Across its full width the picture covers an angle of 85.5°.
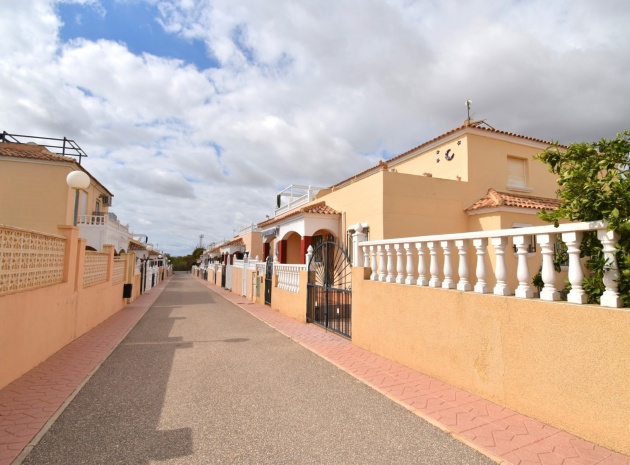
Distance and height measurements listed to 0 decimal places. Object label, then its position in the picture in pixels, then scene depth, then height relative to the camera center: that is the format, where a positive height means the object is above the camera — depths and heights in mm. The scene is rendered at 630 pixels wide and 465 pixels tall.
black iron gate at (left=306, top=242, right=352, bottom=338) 7398 -834
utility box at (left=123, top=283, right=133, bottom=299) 12617 -1118
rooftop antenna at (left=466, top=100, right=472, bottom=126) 13509 +6371
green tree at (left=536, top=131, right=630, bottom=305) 2832 +624
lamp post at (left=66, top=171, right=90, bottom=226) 7441 +1730
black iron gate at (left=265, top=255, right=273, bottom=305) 12755 -628
